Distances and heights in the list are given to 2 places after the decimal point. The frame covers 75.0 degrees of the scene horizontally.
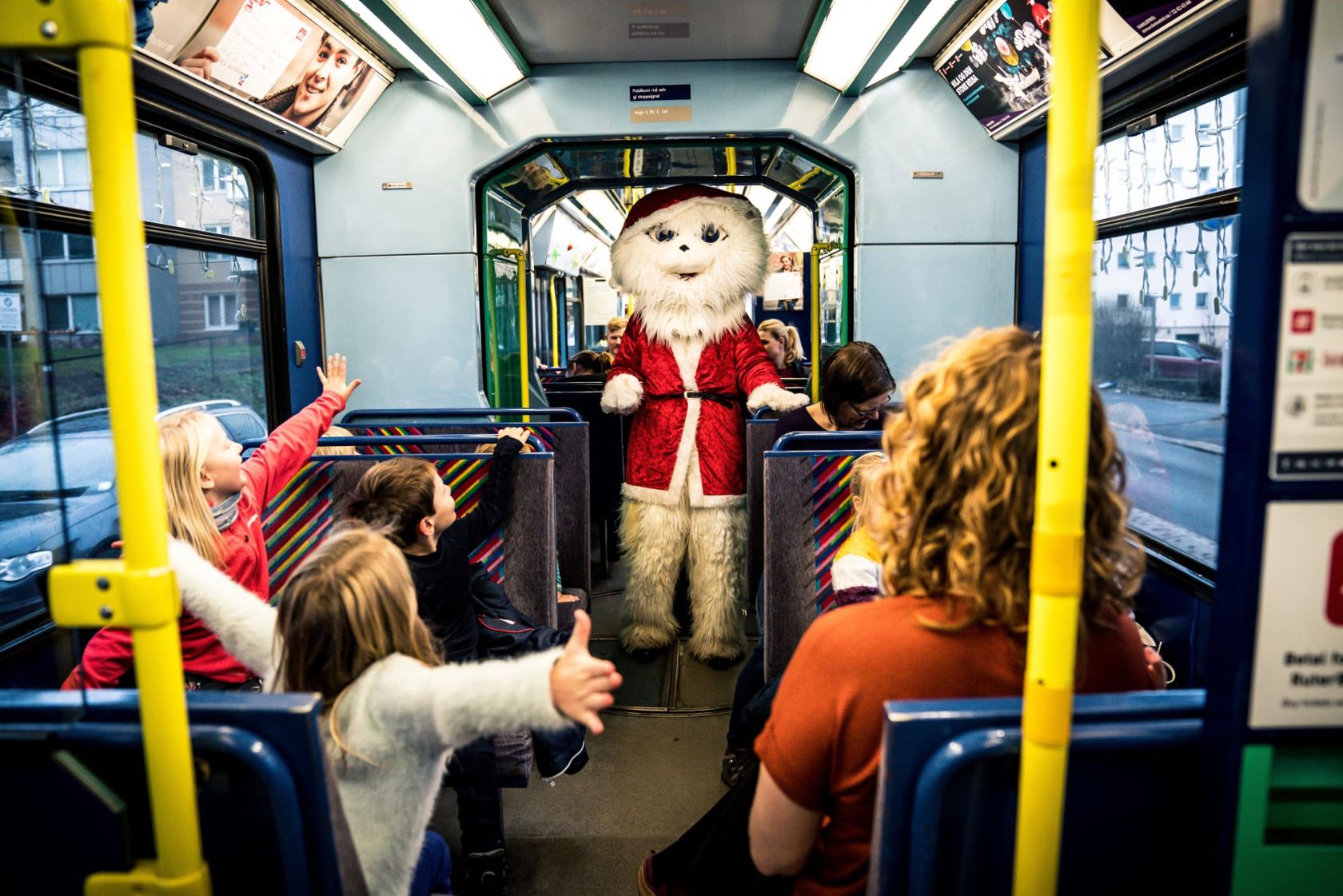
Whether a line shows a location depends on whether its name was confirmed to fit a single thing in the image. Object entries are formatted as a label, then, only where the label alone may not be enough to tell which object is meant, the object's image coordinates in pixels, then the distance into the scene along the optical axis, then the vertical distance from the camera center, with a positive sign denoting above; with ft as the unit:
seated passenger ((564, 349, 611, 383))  23.17 -0.57
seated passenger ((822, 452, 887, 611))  7.17 -1.87
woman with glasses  10.95 -0.70
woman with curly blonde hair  3.72 -1.19
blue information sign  15.42 +4.37
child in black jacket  7.42 -2.38
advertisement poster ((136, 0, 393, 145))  10.14 +3.88
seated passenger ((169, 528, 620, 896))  4.37 -1.77
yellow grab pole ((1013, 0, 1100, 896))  2.90 -0.40
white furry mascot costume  13.62 -0.91
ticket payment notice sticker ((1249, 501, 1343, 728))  3.17 -1.06
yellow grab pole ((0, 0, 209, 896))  3.04 -0.21
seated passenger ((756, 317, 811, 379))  20.77 -0.20
